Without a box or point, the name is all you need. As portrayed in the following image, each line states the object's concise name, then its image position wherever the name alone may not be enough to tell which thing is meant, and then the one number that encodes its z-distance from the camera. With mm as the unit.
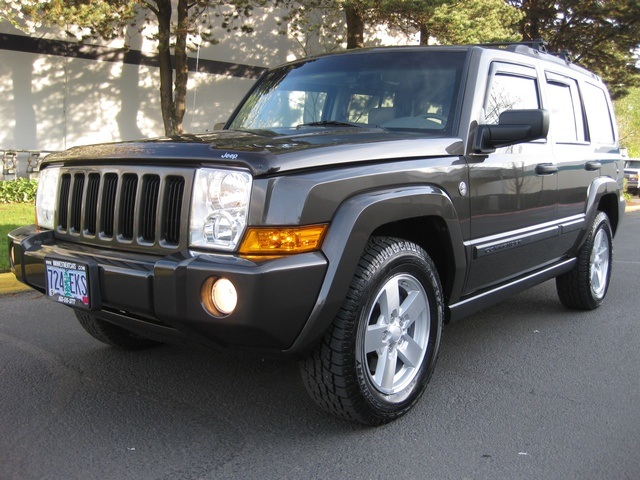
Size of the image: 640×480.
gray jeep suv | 2672
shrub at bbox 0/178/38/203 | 11750
